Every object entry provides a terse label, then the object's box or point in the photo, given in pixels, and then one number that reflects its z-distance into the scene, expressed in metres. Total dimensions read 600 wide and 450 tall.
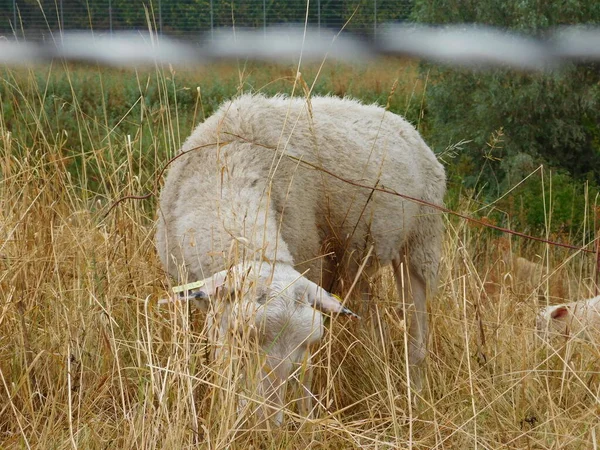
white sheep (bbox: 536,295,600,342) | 3.84
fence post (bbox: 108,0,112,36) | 9.02
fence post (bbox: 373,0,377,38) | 8.42
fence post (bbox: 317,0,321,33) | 8.95
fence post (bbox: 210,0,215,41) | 8.21
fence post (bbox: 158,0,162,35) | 9.16
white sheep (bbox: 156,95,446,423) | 3.26
